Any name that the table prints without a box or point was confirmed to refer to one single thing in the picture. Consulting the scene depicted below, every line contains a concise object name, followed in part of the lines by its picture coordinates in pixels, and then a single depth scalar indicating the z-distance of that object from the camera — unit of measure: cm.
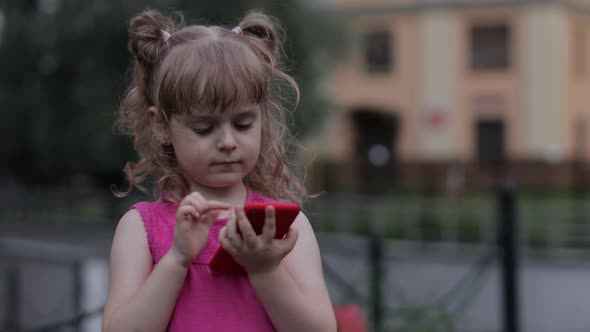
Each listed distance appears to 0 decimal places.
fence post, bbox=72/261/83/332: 525
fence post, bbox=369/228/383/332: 559
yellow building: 2270
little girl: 150
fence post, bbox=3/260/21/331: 544
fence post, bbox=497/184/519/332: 538
